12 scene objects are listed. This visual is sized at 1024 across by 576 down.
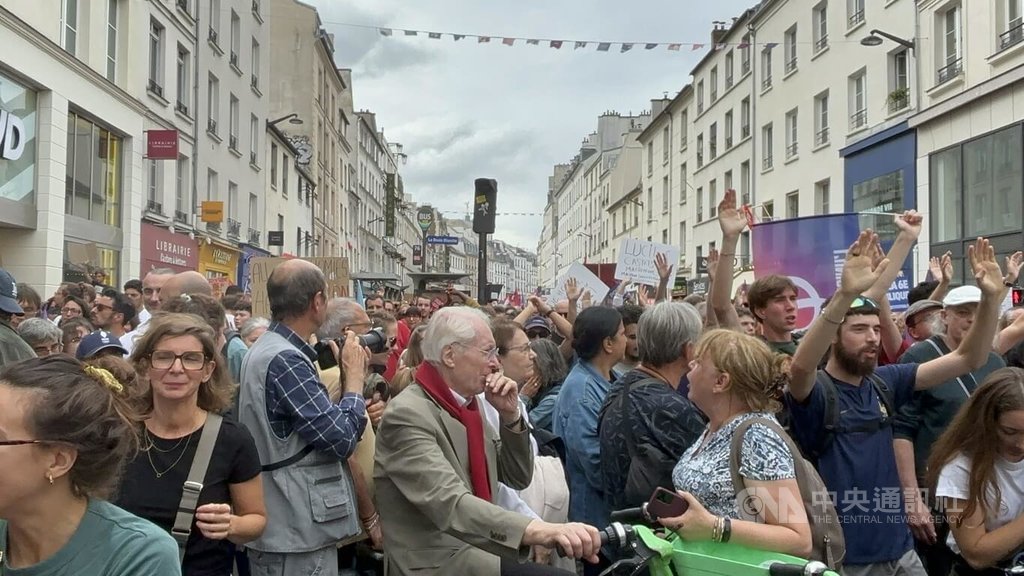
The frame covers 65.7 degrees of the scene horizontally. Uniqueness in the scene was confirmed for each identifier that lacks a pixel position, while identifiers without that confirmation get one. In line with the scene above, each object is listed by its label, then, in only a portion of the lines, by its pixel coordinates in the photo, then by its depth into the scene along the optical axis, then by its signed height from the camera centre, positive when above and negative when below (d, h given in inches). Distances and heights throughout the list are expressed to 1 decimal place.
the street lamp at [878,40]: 710.1 +257.6
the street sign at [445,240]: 845.8 +74.1
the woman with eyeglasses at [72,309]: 303.3 -1.7
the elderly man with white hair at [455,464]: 111.6 -24.9
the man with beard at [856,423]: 131.3 -19.8
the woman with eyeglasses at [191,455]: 117.0 -22.6
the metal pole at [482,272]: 332.8 +15.4
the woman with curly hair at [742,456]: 97.3 -20.0
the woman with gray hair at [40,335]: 231.5 -9.1
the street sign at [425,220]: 1370.8 +153.1
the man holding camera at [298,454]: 135.3 -25.6
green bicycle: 93.4 -29.5
